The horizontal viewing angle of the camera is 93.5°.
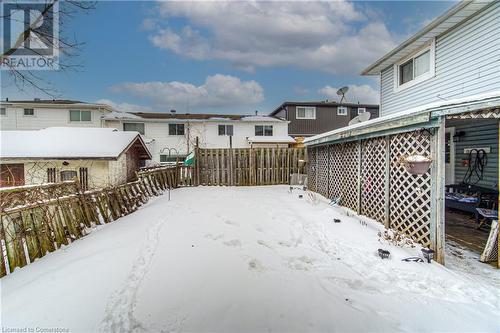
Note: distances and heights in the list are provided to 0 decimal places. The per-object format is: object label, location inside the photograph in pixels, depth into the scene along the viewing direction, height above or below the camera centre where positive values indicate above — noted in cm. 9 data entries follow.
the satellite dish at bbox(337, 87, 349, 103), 1203 +368
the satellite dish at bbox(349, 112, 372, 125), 793 +154
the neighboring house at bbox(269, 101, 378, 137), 2281 +445
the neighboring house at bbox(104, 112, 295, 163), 1870 +261
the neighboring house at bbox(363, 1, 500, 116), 528 +283
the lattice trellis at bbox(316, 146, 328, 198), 836 -32
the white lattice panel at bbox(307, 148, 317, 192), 966 -33
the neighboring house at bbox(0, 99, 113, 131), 1847 +378
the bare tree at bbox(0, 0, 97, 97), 433 +241
